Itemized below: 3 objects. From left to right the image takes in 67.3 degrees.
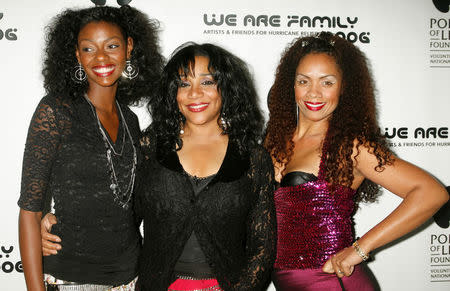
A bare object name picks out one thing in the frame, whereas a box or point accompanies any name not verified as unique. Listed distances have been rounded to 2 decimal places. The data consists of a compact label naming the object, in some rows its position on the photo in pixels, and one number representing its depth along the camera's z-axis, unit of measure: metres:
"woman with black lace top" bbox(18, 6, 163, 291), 1.64
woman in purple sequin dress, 1.78
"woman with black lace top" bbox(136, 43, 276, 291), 1.70
